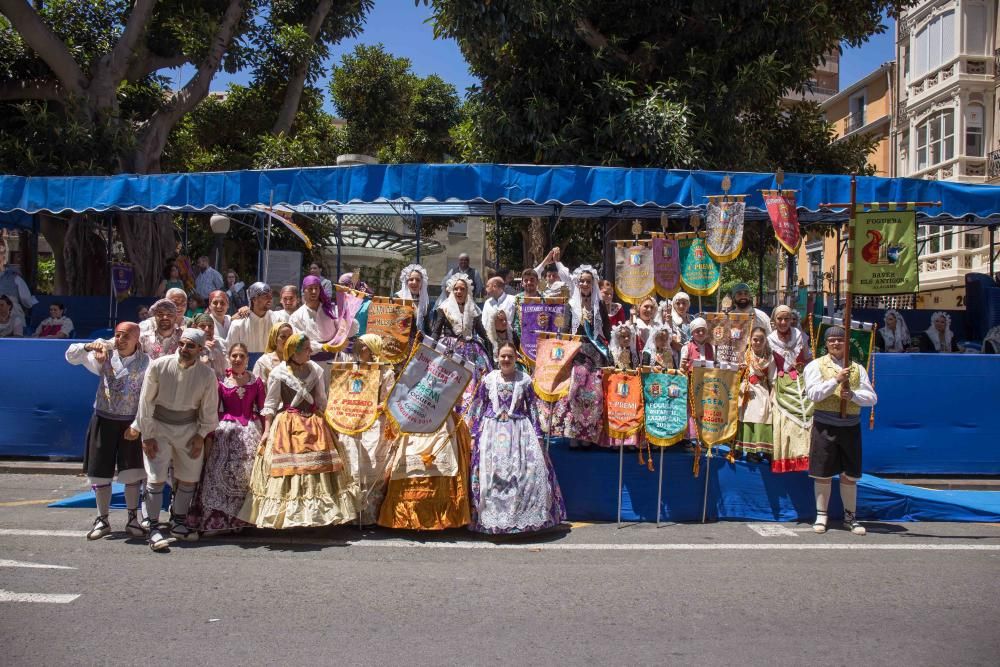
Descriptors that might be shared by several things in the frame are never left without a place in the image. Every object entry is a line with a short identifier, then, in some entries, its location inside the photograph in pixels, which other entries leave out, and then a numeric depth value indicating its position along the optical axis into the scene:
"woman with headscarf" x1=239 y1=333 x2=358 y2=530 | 6.43
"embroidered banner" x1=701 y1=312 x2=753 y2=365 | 8.21
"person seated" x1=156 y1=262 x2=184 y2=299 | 13.35
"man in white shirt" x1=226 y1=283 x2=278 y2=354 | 8.42
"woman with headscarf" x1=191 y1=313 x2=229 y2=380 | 6.79
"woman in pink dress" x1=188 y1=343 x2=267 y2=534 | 6.61
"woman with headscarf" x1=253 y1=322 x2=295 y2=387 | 6.73
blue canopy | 10.70
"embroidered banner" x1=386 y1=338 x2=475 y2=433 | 6.83
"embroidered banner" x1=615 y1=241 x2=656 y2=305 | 9.36
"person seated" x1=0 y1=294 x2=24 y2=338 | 11.41
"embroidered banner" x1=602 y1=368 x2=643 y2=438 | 7.43
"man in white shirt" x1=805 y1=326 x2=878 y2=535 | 6.98
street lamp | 15.57
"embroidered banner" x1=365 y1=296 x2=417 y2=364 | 7.53
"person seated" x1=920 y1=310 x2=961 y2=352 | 13.05
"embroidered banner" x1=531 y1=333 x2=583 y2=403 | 7.29
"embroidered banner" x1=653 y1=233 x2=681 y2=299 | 9.33
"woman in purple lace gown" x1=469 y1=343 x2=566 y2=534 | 6.71
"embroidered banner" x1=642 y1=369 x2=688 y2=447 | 7.39
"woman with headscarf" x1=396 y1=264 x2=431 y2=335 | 8.19
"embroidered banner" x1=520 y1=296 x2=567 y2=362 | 7.90
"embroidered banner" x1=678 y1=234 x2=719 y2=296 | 9.27
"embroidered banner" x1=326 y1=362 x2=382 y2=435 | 6.76
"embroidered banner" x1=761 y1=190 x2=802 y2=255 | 8.71
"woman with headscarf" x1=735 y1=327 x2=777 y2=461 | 7.57
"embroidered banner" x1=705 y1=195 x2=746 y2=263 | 9.13
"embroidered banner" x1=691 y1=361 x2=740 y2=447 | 7.42
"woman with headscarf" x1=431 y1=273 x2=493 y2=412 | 7.91
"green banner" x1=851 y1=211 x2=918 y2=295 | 7.34
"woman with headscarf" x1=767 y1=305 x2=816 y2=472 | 7.40
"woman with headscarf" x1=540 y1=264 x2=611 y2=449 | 7.57
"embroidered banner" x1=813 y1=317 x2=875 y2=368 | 7.72
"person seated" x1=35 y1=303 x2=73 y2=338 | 11.77
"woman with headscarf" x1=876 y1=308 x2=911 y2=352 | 12.83
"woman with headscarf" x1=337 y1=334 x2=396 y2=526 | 6.82
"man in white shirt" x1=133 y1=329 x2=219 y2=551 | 6.26
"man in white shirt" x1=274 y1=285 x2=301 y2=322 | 8.35
